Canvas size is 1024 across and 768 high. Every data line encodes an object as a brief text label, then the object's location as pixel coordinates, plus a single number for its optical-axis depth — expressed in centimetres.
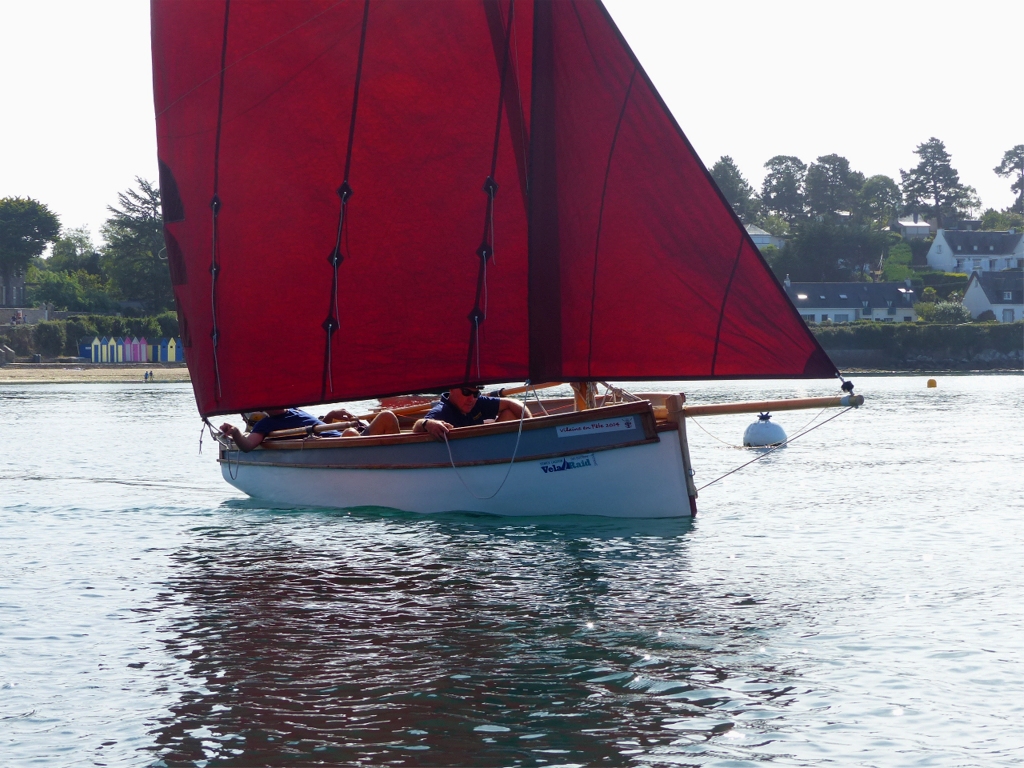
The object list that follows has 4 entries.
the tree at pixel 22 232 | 12812
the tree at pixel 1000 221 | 17788
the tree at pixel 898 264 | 14388
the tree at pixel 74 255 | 14275
